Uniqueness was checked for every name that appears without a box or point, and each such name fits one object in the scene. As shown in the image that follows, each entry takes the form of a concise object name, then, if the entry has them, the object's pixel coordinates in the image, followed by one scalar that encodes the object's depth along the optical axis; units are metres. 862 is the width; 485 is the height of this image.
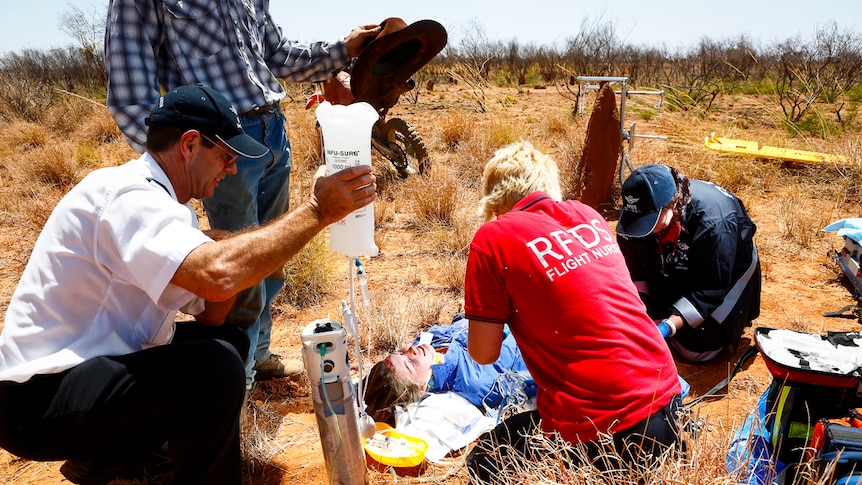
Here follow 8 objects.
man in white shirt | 1.56
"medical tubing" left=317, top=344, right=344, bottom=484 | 1.85
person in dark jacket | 2.83
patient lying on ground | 2.71
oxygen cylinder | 1.86
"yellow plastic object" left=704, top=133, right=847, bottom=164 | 6.45
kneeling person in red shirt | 1.81
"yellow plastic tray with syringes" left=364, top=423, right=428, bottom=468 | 2.35
